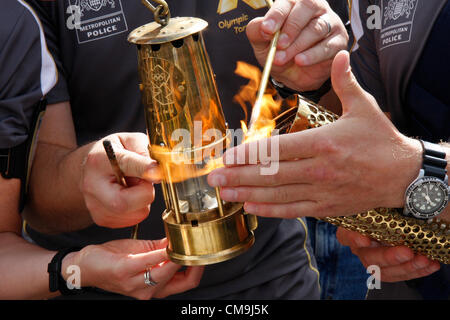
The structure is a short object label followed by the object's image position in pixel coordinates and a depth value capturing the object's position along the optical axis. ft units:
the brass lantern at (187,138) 4.32
